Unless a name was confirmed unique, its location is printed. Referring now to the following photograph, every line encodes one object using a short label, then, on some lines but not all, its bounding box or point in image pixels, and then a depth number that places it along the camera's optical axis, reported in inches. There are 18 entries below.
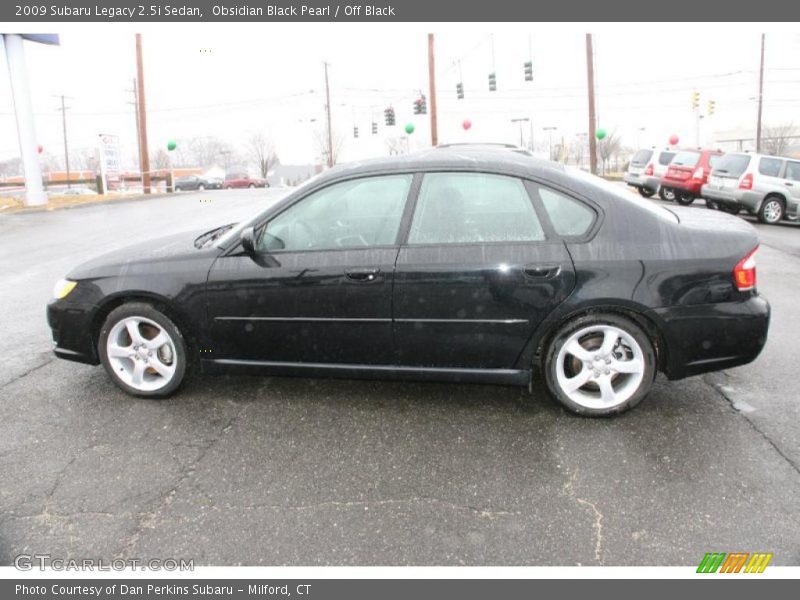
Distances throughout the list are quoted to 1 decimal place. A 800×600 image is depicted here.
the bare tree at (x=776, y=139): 2805.1
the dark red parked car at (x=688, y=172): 692.1
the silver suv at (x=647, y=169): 798.5
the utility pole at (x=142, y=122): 1139.9
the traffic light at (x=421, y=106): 1248.2
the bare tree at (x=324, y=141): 3499.0
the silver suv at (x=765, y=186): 573.6
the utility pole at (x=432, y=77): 1183.3
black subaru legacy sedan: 137.6
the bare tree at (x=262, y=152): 3462.6
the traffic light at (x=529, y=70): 952.9
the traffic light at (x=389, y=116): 1365.7
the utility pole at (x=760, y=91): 1637.6
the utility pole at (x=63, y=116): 3210.1
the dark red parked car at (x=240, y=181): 2044.8
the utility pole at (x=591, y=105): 1096.2
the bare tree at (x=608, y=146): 3004.4
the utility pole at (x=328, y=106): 2213.3
